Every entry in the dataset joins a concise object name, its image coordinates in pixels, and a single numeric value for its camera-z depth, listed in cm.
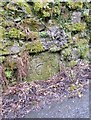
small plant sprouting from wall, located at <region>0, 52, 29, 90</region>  188
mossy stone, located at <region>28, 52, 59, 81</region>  202
